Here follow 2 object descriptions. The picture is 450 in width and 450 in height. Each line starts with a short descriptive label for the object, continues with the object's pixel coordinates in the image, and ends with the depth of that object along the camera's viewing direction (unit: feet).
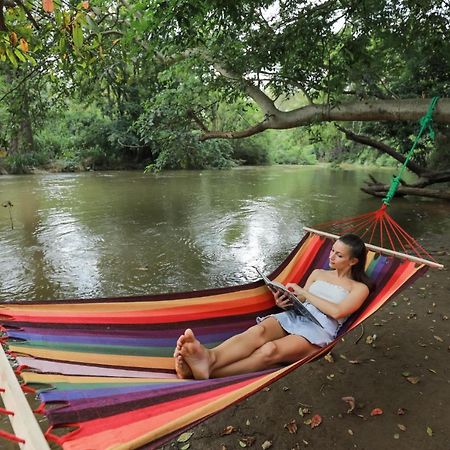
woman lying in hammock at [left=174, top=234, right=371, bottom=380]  5.08
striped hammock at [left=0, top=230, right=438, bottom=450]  3.53
